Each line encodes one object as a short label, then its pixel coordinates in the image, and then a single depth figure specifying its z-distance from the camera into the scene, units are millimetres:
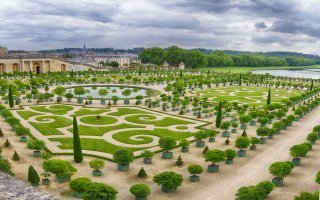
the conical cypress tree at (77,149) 33281
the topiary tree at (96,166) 29891
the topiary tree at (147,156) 33406
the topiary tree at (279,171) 28672
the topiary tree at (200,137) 39156
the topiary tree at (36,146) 33938
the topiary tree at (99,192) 22828
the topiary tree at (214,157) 31547
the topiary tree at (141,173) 30203
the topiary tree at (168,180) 26580
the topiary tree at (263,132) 41481
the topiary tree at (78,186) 25406
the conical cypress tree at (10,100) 58481
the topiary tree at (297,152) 33750
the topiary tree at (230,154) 33812
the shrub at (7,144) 37000
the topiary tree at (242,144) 36281
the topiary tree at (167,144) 35250
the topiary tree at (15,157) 32969
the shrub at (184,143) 37125
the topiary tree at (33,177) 27250
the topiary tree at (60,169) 27859
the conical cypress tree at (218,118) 49219
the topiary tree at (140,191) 24906
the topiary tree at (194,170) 29141
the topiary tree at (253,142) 38500
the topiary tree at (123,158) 31188
